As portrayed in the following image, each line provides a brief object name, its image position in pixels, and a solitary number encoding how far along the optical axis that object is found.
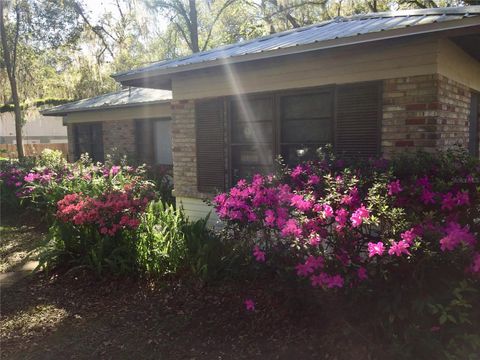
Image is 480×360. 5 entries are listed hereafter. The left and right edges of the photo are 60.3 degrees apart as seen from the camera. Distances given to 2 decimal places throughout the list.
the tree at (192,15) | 22.67
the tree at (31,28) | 15.83
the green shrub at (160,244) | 4.84
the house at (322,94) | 4.69
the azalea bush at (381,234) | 2.76
